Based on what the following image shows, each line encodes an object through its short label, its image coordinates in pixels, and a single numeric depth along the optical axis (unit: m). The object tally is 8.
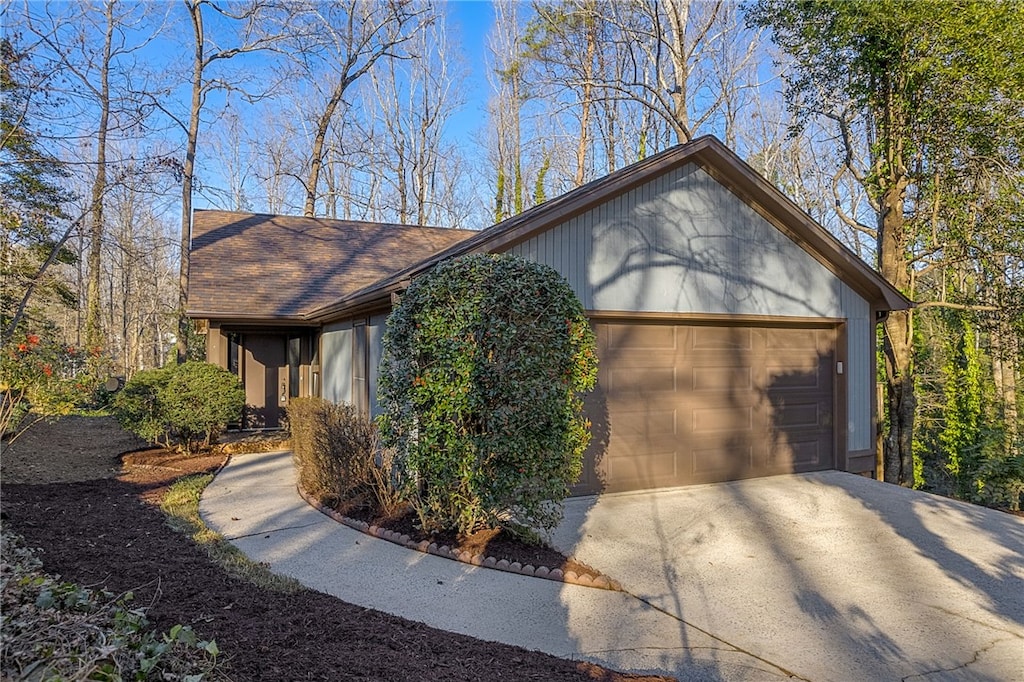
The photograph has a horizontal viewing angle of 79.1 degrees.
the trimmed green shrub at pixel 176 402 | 10.07
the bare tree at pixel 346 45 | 21.22
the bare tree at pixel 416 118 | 25.41
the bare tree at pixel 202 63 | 15.46
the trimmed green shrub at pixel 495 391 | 5.49
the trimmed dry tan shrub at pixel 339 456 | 6.98
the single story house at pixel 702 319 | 7.65
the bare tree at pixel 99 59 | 8.55
